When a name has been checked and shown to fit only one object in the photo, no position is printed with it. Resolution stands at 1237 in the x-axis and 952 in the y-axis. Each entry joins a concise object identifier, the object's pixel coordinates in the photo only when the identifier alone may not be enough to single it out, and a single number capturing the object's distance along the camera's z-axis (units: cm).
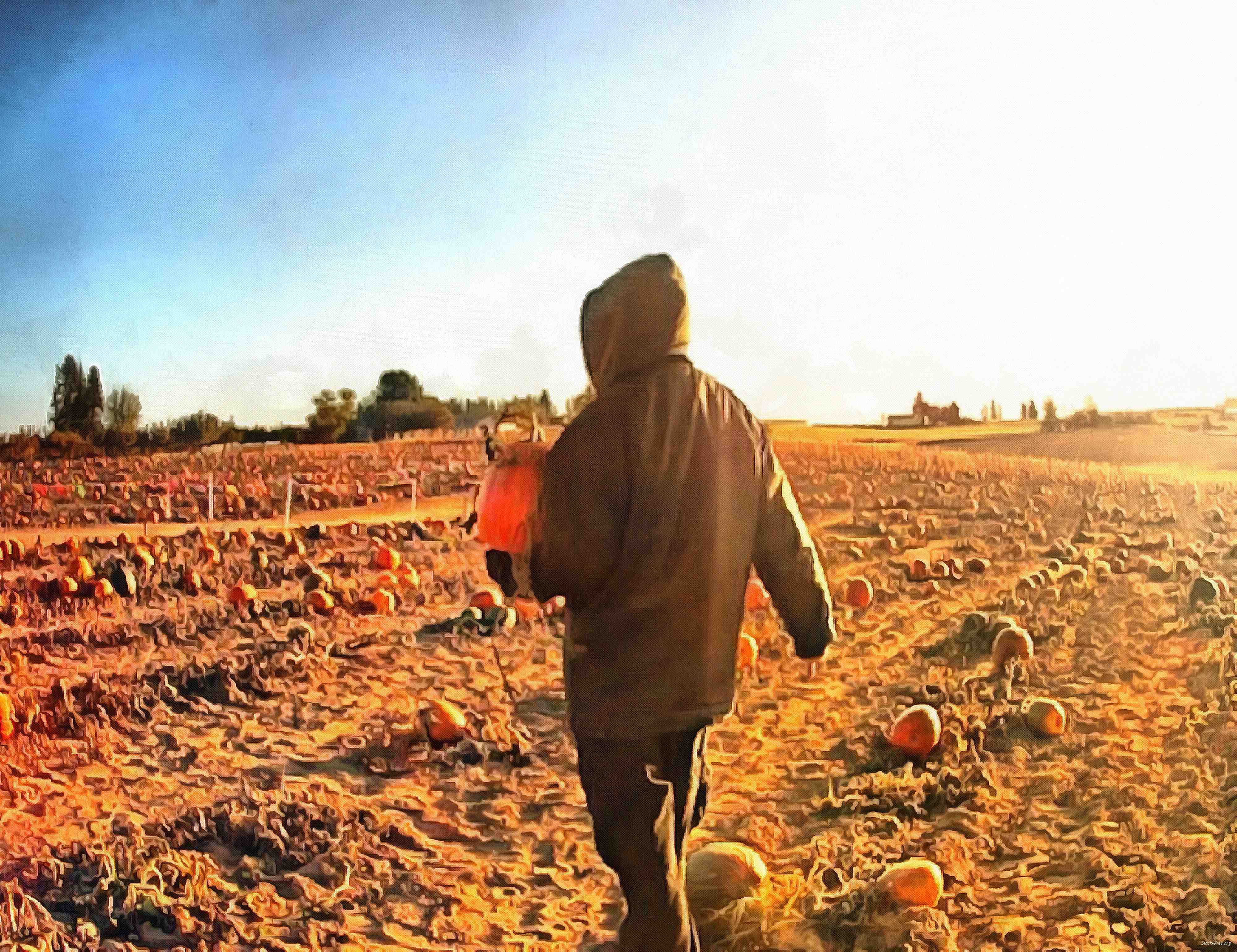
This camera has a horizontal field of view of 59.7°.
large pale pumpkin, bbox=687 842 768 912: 273
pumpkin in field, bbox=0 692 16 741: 369
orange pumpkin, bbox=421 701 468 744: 361
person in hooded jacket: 201
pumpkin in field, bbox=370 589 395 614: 465
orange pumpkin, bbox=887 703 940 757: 359
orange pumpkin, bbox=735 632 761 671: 383
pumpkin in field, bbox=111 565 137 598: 478
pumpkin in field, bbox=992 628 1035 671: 408
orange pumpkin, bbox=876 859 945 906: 281
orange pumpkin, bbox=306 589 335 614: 462
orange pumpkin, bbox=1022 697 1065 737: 376
